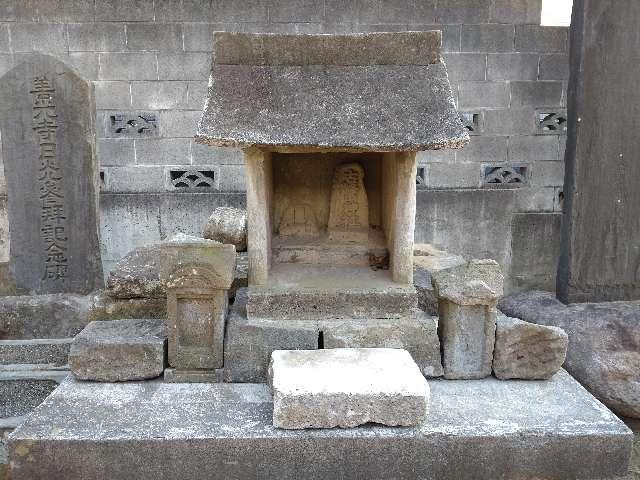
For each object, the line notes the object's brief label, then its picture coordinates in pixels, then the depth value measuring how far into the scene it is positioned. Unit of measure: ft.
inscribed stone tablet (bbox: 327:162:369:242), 13.26
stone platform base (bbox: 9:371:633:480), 9.12
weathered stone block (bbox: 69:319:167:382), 10.88
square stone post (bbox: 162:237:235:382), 10.73
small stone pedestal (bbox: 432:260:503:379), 11.08
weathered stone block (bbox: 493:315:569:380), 11.08
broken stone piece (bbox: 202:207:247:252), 14.19
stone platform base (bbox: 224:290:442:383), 11.17
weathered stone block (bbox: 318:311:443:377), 11.25
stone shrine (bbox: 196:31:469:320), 10.05
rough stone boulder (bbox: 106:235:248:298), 12.35
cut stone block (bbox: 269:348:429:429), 9.24
